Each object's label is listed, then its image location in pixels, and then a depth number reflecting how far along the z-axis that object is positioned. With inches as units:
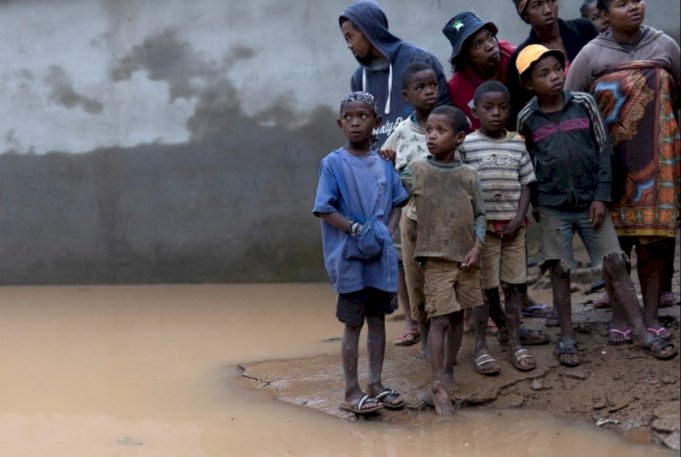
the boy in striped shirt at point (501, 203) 354.8
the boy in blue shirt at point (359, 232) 330.8
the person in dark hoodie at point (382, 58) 383.9
